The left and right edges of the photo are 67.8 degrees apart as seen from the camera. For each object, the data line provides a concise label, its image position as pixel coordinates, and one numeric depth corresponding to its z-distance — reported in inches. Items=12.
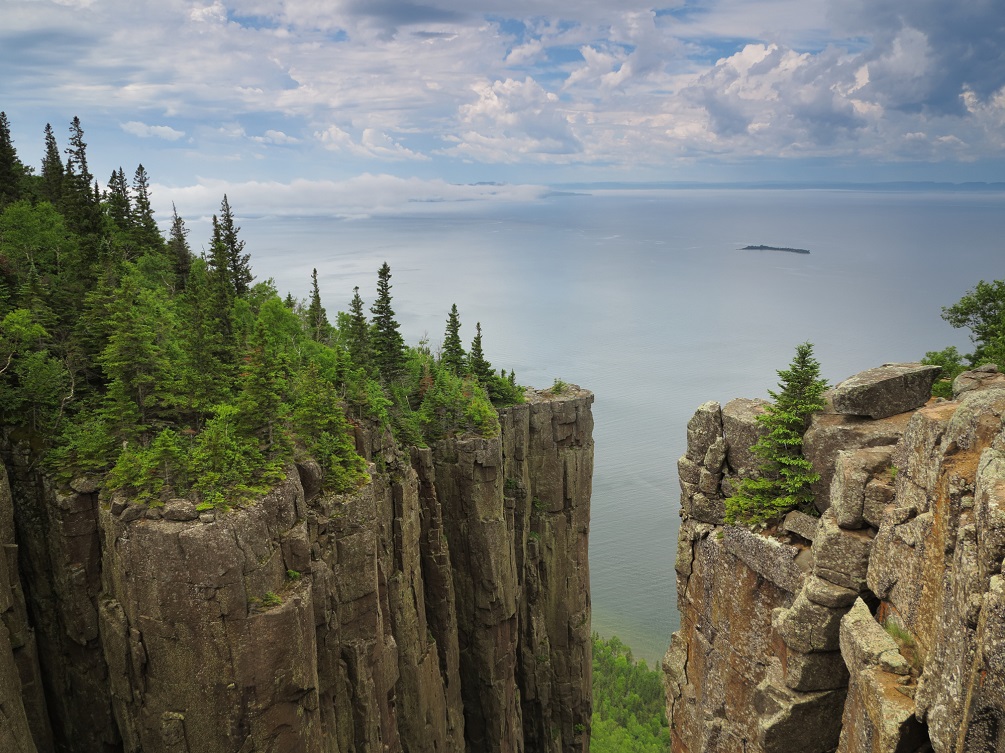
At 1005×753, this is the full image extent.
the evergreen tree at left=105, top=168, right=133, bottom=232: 2704.2
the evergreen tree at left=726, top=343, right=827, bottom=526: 799.1
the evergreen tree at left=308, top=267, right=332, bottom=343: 1988.2
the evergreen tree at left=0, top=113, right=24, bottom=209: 2479.1
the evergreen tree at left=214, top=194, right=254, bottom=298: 2316.7
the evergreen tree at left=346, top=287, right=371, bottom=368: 1847.9
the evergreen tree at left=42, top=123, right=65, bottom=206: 2716.5
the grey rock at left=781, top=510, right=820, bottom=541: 765.3
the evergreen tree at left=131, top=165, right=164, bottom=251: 2401.1
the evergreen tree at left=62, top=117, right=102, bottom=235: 2186.3
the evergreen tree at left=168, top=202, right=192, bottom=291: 2234.3
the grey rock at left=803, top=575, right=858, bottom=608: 663.1
